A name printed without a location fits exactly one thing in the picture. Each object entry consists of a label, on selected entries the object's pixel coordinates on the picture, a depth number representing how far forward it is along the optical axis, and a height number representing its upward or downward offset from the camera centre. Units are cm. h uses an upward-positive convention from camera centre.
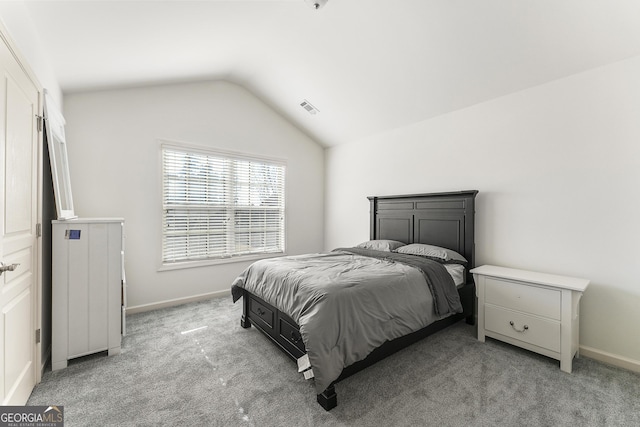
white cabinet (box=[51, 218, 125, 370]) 213 -64
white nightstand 215 -86
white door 144 -10
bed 176 -69
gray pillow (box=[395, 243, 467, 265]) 297 -49
